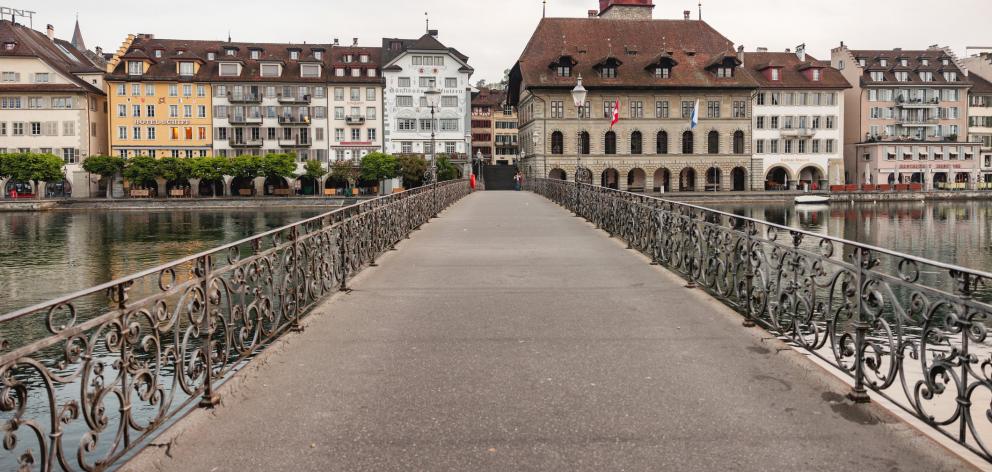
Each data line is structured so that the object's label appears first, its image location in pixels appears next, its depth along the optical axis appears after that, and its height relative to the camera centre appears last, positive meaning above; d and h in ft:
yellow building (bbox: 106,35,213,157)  249.14 +29.69
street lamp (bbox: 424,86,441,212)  97.04 +12.39
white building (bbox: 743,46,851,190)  258.16 +24.69
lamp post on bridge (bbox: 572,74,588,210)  88.22 +11.34
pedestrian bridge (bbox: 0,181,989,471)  15.23 -4.26
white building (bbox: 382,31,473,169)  260.21 +33.05
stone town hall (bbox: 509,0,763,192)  239.91 +28.64
